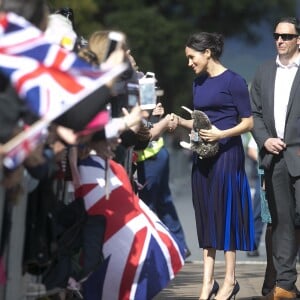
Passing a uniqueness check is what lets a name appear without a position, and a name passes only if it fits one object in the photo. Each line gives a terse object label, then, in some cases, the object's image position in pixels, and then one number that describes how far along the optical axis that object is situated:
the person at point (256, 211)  24.98
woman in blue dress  17.77
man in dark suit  18.08
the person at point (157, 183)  23.14
